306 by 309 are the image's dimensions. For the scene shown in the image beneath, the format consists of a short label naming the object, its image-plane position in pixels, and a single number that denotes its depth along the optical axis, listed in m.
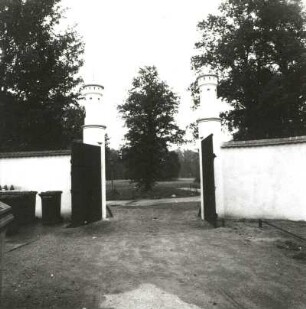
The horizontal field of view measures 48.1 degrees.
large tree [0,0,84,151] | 23.19
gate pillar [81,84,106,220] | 11.49
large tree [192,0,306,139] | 23.56
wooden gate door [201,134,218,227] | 10.05
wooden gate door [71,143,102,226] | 9.75
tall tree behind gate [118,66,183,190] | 28.62
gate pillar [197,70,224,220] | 11.29
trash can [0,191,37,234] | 10.25
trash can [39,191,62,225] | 10.68
